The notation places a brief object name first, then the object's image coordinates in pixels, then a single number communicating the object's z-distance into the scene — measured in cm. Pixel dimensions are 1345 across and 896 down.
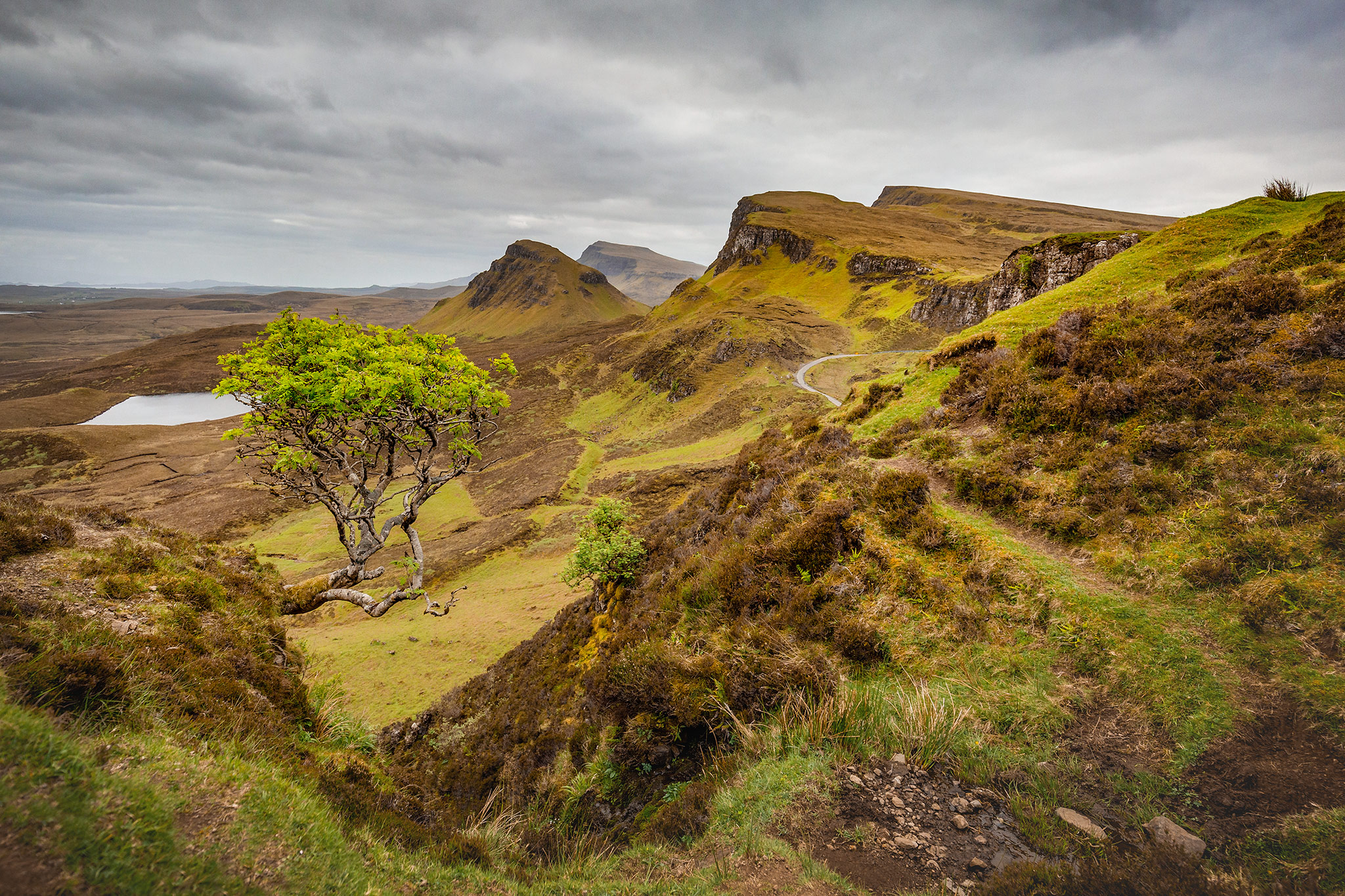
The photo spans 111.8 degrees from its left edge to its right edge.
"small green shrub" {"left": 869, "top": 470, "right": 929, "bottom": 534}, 821
